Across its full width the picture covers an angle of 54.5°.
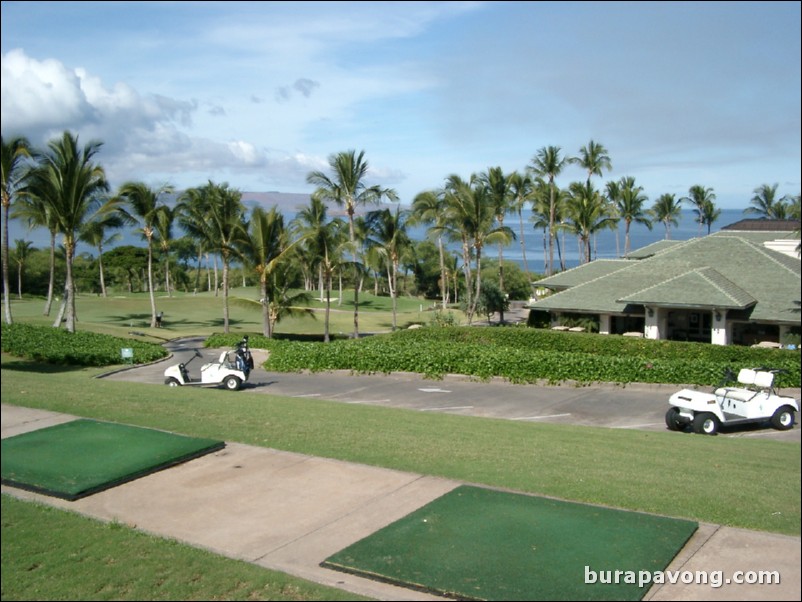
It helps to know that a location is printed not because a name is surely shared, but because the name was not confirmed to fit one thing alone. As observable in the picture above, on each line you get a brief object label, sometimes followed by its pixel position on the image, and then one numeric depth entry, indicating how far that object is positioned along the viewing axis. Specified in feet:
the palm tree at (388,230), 145.07
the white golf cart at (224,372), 69.72
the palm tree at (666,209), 253.65
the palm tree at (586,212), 187.21
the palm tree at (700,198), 255.50
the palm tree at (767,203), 261.03
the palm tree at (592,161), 206.18
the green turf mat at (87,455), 27.94
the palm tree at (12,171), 92.84
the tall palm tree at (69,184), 89.20
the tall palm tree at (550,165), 196.44
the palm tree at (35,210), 100.27
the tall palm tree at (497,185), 170.19
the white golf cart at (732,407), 52.80
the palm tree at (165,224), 150.92
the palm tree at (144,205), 143.33
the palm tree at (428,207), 161.38
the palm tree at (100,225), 111.24
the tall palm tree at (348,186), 141.59
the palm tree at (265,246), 111.14
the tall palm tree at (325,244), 122.09
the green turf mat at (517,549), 20.49
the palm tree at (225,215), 129.80
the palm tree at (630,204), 225.70
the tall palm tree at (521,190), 207.72
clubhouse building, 105.19
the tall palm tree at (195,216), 142.41
